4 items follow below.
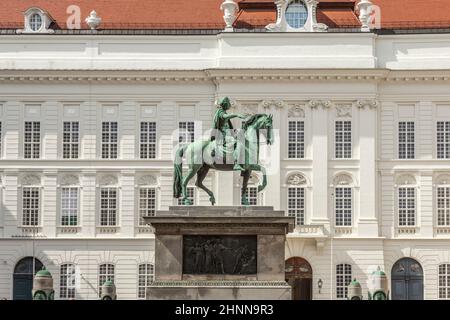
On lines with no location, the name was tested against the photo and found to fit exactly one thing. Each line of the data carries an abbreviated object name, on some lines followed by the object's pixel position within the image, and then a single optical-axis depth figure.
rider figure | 36.09
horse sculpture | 36.12
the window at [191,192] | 60.28
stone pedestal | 34.81
